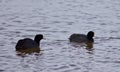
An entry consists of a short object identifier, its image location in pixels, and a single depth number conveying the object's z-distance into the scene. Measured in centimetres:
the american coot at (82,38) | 2312
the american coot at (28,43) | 2052
